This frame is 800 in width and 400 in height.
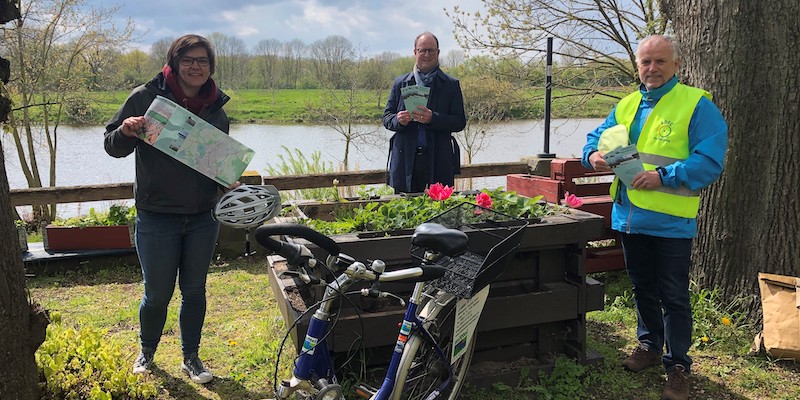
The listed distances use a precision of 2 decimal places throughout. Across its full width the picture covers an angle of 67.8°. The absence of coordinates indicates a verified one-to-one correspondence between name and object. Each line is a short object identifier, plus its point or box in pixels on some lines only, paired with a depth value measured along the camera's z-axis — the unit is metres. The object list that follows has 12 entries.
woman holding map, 3.03
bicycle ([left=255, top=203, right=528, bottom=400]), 1.96
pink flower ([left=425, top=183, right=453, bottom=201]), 3.36
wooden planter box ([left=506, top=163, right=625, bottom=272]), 4.91
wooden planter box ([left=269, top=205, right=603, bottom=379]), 2.97
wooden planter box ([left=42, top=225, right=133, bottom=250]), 5.89
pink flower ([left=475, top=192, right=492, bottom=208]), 3.26
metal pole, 7.21
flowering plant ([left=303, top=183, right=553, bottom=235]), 3.25
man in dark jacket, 4.29
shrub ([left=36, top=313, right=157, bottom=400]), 2.51
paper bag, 3.47
